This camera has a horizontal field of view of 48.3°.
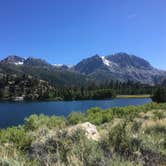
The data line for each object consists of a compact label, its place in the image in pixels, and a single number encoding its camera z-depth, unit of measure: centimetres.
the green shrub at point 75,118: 1507
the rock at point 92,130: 854
